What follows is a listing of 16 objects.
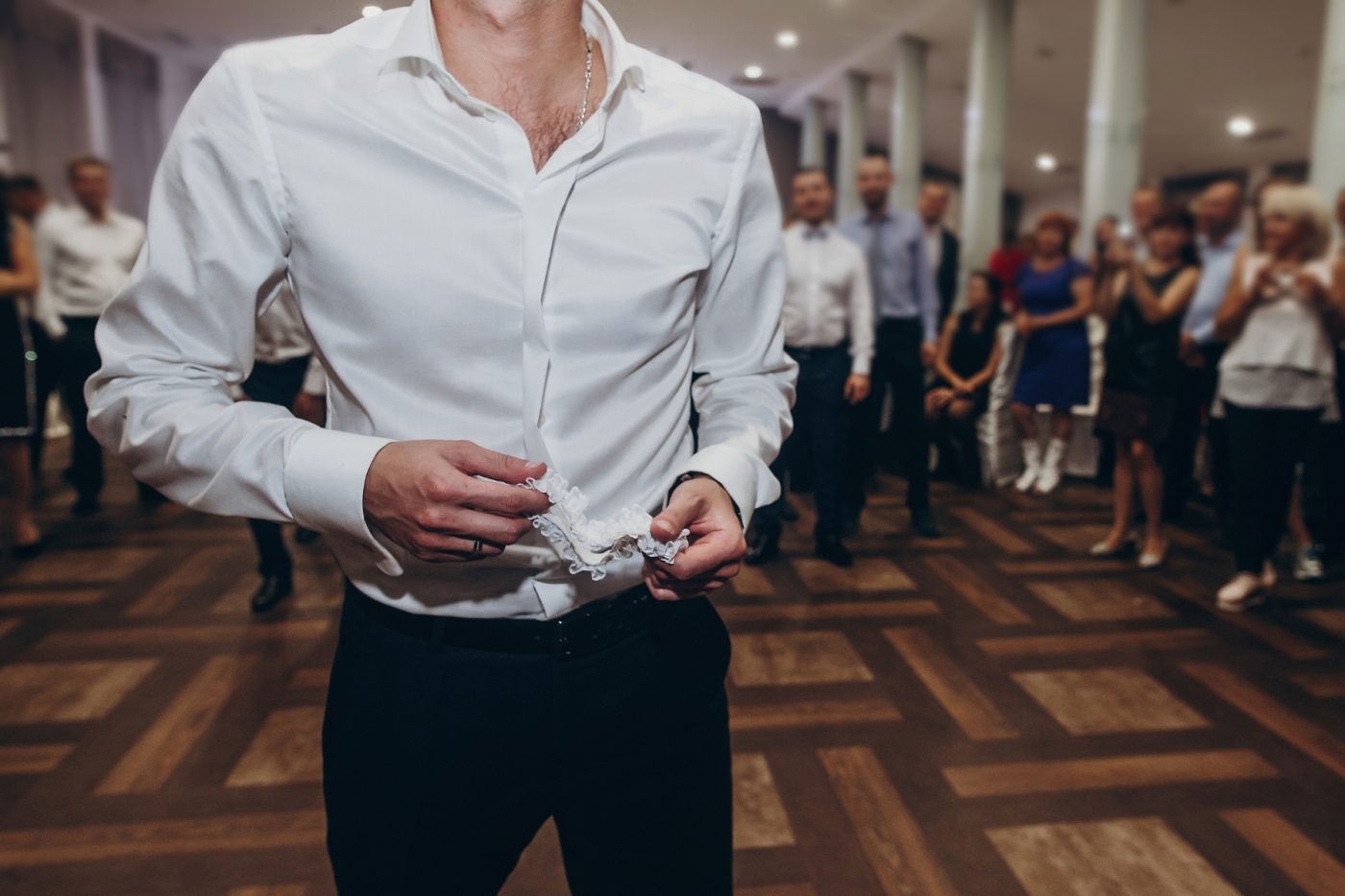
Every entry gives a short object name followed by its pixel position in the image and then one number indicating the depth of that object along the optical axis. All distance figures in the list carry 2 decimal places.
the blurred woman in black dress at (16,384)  3.18
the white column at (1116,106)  5.34
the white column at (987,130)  6.95
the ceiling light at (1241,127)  8.99
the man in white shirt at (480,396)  0.63
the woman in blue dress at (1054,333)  4.46
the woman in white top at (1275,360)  2.78
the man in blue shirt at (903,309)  3.75
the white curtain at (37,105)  3.61
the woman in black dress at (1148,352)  3.30
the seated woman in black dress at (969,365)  4.55
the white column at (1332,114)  3.67
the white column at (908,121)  8.11
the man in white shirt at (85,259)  3.52
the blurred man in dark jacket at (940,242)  5.08
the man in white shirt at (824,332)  3.04
